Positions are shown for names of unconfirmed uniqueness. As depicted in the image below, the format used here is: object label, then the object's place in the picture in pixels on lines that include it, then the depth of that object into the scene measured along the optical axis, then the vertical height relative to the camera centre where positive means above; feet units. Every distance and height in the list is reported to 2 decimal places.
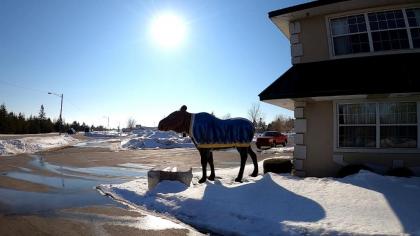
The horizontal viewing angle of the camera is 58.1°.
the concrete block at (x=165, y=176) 34.68 -3.82
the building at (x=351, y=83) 38.11 +5.10
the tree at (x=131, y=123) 565.58 +16.77
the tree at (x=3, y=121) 236.63 +8.82
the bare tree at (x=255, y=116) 293.78 +13.73
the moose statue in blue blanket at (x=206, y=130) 38.34 +0.45
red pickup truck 116.67 -1.63
